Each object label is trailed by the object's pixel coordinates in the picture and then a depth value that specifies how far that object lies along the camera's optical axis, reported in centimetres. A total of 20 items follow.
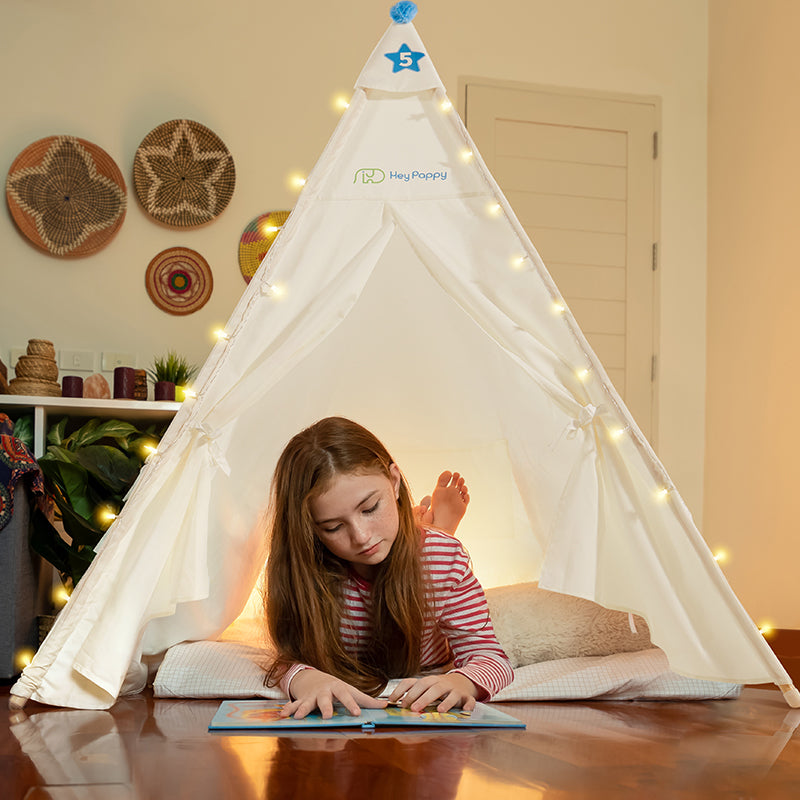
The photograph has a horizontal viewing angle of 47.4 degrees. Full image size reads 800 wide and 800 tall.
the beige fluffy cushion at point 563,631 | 201
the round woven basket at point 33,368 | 295
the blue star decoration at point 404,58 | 186
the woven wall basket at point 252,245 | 345
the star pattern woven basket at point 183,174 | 338
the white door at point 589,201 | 367
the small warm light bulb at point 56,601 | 231
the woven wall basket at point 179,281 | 338
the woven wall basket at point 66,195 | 327
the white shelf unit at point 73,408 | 288
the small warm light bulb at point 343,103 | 185
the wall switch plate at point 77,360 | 327
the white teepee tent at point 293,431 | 162
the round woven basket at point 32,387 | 293
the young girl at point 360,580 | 164
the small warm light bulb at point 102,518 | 223
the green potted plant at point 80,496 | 216
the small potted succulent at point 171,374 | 307
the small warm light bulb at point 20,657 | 198
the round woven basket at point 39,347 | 297
